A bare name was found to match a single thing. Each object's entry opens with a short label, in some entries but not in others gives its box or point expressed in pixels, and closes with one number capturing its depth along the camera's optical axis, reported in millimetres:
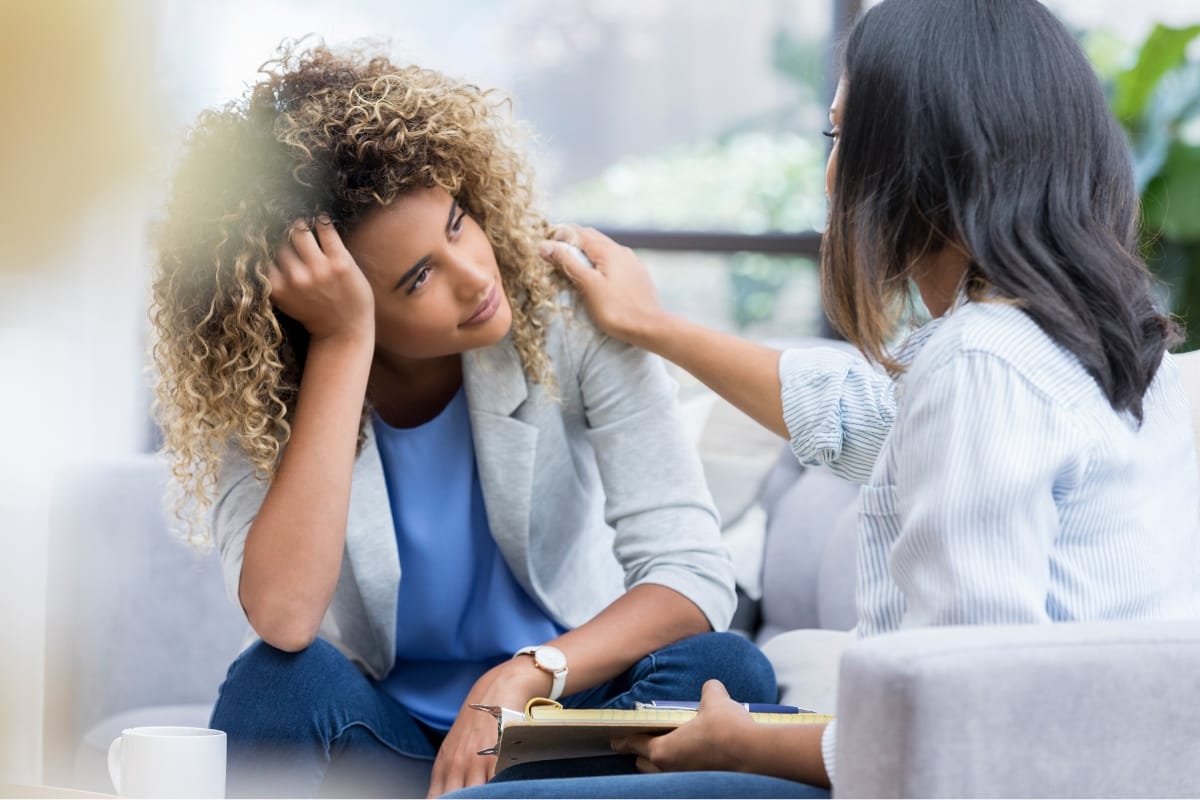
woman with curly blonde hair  3792
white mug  3458
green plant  6703
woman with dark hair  3315
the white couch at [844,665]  3238
